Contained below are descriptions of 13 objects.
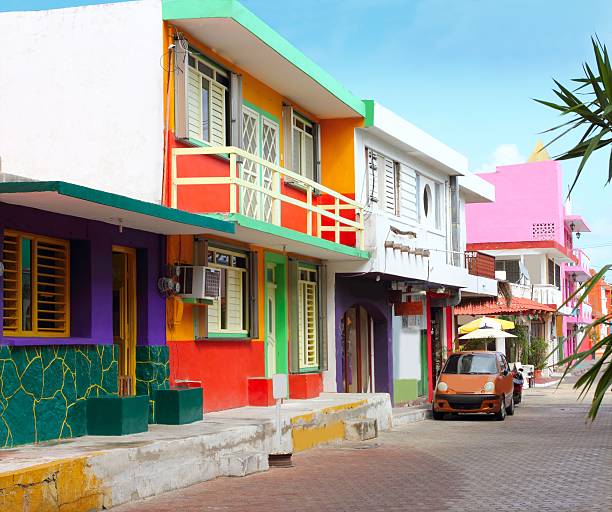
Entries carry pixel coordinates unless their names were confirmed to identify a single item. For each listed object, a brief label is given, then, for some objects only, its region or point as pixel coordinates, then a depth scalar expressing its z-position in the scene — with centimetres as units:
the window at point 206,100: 1681
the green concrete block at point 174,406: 1498
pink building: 5641
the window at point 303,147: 2197
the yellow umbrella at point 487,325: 3603
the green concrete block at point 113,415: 1327
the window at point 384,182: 2425
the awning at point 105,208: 1124
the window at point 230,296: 1778
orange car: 2391
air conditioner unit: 1622
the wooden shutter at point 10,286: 1245
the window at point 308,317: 2205
